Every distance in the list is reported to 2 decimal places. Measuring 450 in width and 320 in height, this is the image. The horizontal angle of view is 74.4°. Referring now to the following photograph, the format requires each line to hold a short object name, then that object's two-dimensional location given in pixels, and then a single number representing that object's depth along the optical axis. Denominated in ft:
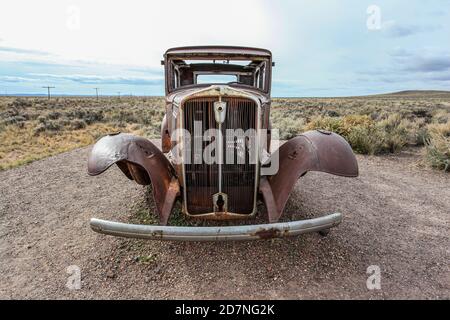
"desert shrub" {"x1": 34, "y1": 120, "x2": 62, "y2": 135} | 47.39
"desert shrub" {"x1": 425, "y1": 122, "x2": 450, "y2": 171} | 23.81
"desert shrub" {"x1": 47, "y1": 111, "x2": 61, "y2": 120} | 64.05
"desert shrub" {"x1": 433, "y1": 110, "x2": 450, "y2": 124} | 40.40
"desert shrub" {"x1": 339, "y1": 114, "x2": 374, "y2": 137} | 31.19
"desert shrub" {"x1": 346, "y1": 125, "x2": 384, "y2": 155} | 28.73
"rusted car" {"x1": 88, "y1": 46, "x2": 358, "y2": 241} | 10.49
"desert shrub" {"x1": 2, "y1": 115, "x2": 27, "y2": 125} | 54.42
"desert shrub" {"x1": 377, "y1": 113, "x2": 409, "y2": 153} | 29.58
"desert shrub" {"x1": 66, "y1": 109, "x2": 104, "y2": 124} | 62.69
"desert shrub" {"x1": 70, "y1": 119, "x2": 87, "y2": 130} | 53.59
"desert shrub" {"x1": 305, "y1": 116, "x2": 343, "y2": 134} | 32.46
